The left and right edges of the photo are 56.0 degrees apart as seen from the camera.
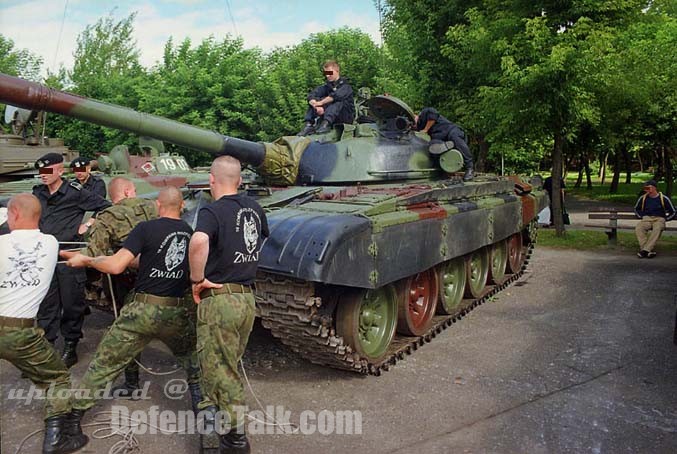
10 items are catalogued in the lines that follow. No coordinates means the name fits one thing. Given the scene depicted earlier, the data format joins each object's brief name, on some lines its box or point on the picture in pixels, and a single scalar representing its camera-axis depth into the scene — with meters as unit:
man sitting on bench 12.52
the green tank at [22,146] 14.43
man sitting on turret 8.20
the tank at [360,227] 5.18
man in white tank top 4.08
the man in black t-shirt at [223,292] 4.02
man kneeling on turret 8.59
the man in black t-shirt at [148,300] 4.36
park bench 13.93
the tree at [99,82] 26.06
